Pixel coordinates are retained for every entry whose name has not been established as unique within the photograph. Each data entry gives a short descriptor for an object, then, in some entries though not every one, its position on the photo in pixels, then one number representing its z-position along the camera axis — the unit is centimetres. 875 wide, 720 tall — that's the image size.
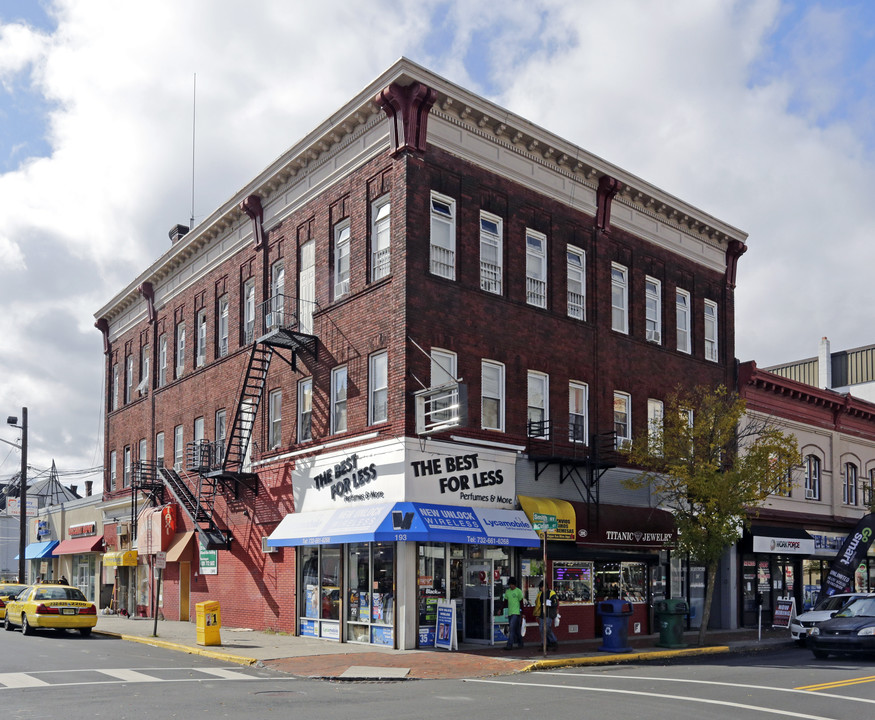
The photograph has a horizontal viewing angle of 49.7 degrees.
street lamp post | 4438
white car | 2497
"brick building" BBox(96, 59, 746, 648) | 2280
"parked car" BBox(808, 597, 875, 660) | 2098
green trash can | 2348
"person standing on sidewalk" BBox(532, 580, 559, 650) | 2212
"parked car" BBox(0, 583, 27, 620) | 3272
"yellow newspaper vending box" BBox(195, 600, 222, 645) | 2314
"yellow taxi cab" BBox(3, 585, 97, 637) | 2719
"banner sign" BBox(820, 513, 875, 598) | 3303
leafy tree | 2430
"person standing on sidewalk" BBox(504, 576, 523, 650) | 2181
